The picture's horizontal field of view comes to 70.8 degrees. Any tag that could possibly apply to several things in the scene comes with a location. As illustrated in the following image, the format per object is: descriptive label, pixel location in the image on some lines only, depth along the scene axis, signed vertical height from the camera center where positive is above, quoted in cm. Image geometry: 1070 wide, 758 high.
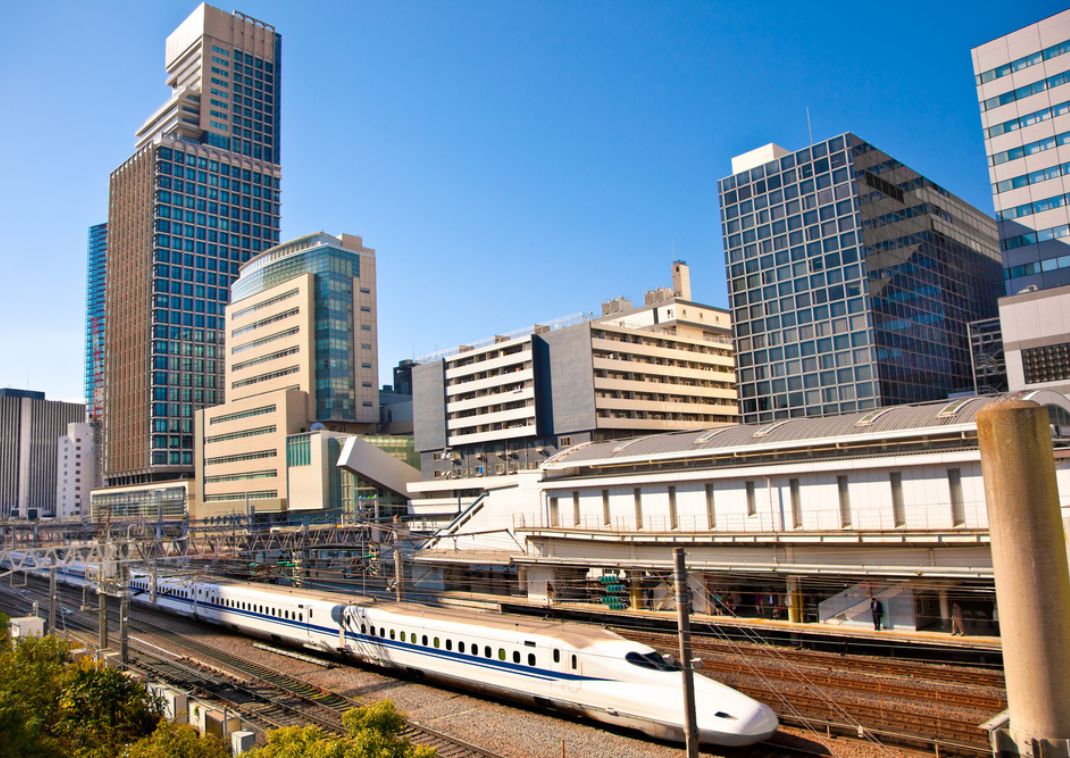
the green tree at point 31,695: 1798 -502
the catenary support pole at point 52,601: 4175 -480
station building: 3022 -205
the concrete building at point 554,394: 8006 +1038
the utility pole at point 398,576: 4006 -438
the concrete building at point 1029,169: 5647 +2366
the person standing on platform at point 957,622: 2892 -598
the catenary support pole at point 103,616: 3526 -501
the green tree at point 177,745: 1634 -531
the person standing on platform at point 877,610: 3110 -577
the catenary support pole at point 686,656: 1559 -363
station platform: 2722 -669
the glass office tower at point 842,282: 7375 +1946
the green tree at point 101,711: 2064 -566
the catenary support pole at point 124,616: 3144 -447
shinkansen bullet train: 2177 -615
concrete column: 1723 -265
